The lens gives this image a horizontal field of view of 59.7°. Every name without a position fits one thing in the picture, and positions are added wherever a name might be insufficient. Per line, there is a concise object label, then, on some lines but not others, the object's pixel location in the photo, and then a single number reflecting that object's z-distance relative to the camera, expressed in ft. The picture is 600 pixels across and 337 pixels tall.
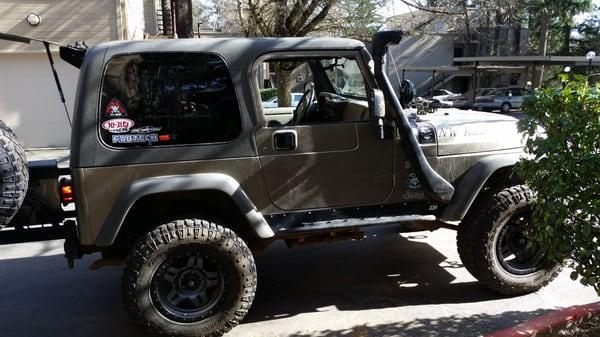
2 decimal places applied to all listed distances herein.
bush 9.39
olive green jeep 11.18
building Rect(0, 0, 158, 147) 41.42
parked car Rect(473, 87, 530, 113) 106.83
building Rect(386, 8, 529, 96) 135.10
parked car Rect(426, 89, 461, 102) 114.52
